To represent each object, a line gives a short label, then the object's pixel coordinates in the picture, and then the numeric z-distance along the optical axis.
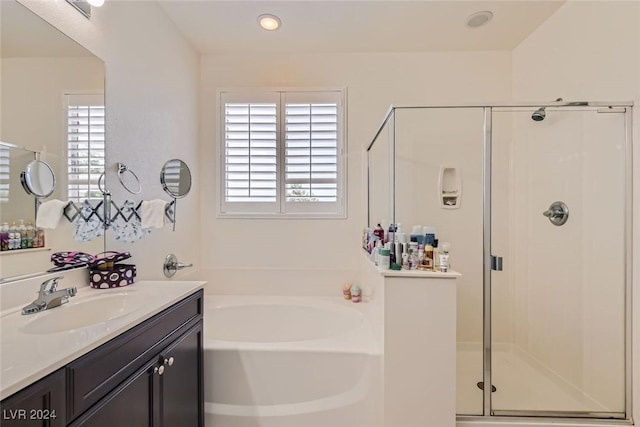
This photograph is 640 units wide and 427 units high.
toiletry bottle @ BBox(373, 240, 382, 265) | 1.59
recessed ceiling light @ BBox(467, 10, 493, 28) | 1.95
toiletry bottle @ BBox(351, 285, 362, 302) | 2.30
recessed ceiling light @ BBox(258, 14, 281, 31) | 1.99
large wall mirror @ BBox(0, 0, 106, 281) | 1.01
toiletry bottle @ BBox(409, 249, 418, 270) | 1.48
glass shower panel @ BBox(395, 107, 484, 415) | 2.06
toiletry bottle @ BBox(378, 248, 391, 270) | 1.50
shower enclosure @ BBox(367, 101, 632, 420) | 1.57
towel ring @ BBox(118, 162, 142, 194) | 1.55
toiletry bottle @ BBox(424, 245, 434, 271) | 1.48
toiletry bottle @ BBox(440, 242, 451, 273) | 1.43
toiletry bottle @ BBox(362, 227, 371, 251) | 2.17
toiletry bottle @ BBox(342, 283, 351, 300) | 2.37
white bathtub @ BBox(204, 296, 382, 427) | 1.48
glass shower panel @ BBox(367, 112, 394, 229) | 1.78
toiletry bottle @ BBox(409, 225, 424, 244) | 1.55
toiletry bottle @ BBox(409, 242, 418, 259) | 1.50
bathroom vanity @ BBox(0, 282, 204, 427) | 0.64
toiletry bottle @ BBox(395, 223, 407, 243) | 1.52
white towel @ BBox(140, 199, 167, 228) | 1.69
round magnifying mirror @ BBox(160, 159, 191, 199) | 1.99
